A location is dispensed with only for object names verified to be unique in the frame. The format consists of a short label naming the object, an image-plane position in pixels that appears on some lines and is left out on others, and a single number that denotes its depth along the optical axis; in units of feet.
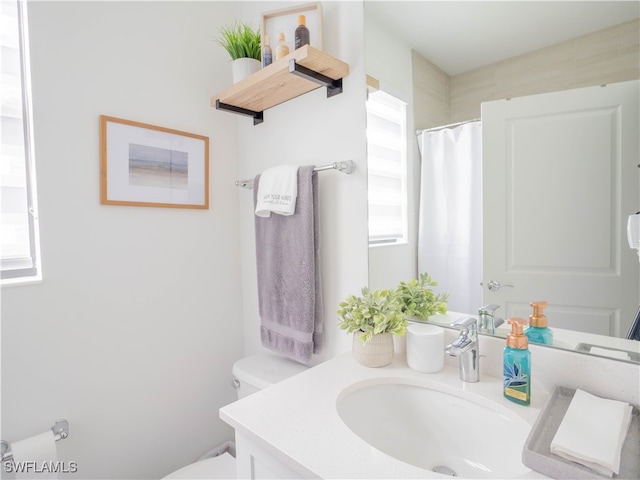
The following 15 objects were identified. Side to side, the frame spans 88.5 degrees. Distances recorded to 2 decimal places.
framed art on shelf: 3.72
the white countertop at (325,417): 1.82
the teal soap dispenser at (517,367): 2.31
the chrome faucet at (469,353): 2.63
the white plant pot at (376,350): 2.97
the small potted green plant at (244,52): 4.20
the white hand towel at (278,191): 3.90
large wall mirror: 2.30
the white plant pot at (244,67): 4.20
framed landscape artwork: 4.00
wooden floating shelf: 3.34
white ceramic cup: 2.85
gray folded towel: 3.85
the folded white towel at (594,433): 1.64
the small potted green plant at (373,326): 2.96
